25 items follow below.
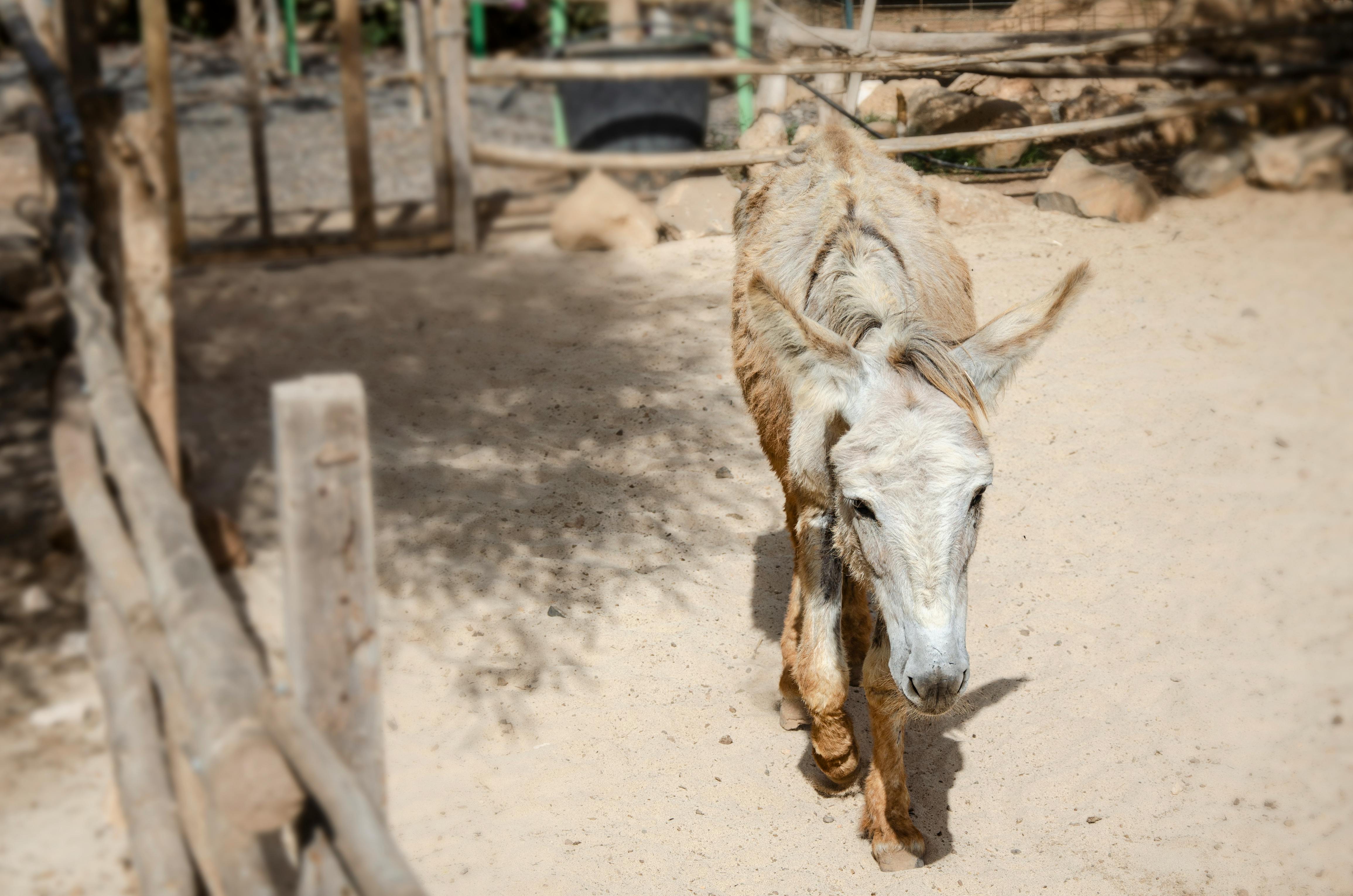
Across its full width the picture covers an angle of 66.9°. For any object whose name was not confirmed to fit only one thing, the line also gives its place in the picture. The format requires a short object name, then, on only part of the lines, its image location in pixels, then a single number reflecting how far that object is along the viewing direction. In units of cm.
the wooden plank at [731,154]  655
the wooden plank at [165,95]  696
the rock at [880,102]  715
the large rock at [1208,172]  485
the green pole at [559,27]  1028
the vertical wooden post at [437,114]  770
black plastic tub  877
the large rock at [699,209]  766
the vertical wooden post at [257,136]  748
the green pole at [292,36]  1348
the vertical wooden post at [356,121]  755
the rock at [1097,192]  634
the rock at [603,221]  755
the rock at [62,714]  368
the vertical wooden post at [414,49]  1158
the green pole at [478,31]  1397
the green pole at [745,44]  923
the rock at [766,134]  775
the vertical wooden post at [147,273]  349
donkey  251
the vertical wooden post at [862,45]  664
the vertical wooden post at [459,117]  752
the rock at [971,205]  670
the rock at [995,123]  708
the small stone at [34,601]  418
